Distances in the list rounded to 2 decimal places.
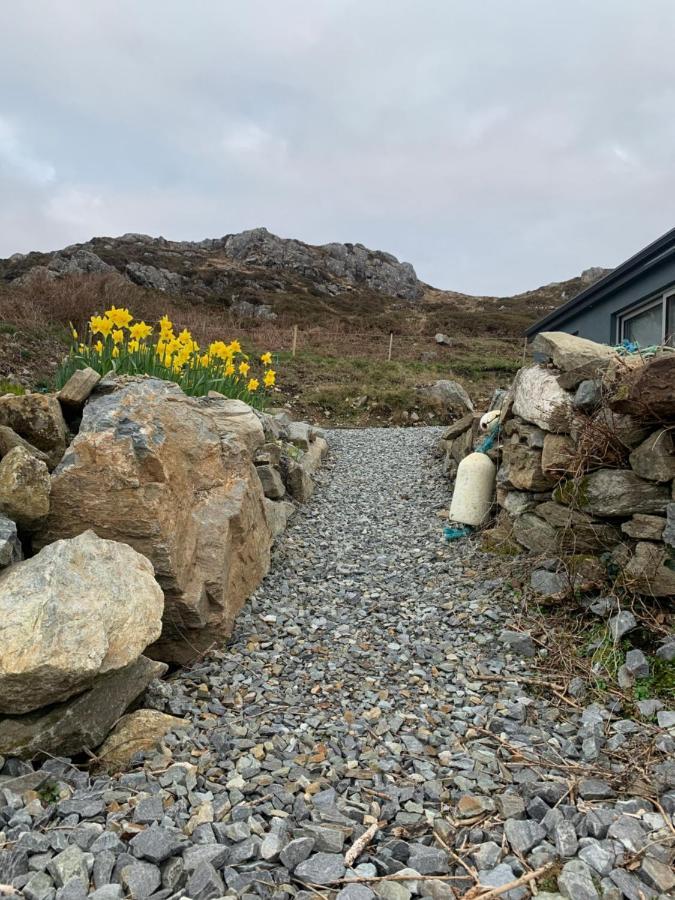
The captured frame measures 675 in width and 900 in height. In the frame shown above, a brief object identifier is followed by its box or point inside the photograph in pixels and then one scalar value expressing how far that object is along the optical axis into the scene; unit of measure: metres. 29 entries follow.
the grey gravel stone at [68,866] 1.76
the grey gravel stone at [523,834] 2.06
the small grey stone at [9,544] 2.66
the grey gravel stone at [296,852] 1.94
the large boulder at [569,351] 4.55
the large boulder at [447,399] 14.45
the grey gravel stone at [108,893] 1.70
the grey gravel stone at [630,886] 1.81
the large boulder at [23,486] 2.94
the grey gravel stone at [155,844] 1.87
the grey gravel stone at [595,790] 2.31
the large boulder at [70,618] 2.21
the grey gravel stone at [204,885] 1.76
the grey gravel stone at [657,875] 1.83
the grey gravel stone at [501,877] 1.85
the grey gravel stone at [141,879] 1.74
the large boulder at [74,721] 2.28
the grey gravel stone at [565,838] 2.01
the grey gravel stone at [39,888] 1.68
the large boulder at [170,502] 3.30
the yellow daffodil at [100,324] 5.73
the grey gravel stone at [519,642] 3.62
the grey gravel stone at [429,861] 1.94
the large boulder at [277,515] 5.66
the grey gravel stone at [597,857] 1.93
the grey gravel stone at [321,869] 1.88
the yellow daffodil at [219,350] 7.09
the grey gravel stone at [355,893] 1.79
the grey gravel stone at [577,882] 1.82
